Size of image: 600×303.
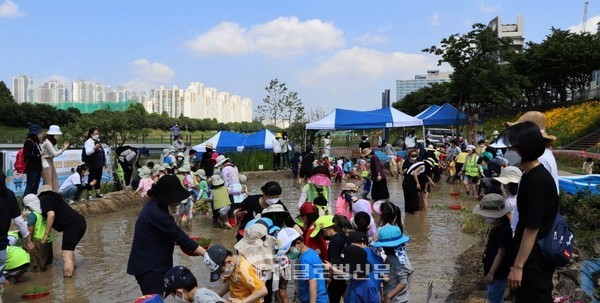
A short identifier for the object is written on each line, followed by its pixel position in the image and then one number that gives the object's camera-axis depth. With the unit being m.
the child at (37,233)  6.82
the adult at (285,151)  20.30
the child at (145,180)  10.38
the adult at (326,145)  20.84
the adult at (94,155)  11.71
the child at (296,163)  18.69
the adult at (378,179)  10.04
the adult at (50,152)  9.34
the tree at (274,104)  36.62
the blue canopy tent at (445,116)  24.16
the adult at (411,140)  21.58
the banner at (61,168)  10.79
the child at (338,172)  18.08
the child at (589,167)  14.89
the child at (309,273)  4.55
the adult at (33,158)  9.25
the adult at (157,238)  4.05
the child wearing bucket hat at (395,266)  4.80
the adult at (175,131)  17.55
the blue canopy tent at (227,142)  21.91
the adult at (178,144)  16.24
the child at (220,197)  9.49
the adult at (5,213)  4.82
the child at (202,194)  10.77
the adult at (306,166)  13.92
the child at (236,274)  3.72
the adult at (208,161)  14.48
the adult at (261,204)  5.53
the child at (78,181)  11.23
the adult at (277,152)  19.97
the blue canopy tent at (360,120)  19.00
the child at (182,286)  3.31
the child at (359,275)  4.29
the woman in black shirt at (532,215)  3.05
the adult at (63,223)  6.84
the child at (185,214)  9.66
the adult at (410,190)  10.97
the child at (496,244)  3.78
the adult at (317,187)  6.93
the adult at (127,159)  13.25
